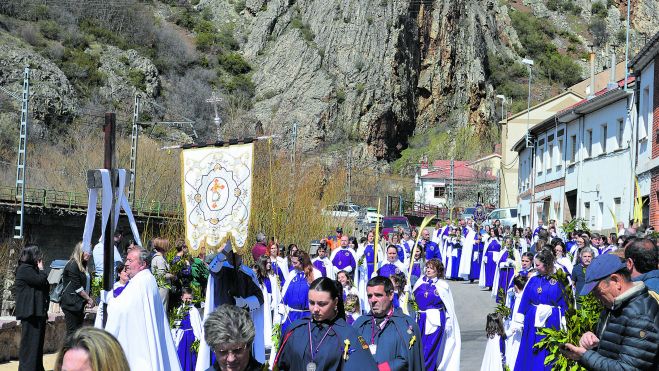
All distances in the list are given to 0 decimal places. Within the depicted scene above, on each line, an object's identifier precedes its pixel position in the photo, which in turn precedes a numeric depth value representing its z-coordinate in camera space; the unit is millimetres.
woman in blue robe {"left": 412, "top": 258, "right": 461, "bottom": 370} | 12648
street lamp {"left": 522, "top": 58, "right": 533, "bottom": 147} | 46594
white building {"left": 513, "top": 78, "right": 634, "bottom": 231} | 32250
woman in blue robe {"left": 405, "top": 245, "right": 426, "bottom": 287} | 17434
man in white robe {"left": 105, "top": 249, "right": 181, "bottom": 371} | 8305
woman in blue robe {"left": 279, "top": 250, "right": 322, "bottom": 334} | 14555
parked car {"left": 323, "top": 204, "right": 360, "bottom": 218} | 39625
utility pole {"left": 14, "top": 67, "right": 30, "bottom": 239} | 31172
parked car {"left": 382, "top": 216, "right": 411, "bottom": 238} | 45050
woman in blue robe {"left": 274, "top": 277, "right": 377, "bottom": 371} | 6453
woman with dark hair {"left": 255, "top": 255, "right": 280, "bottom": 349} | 16594
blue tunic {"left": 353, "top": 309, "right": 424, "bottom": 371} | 7641
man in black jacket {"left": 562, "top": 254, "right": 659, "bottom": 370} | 5660
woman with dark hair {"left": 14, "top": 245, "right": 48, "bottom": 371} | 11852
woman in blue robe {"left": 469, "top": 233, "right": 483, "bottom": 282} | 29719
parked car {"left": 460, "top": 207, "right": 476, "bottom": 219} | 53312
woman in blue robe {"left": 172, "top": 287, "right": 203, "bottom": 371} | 11828
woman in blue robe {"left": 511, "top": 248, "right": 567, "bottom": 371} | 12219
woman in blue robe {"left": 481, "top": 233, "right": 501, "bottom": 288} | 27562
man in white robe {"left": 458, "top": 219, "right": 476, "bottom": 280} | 29828
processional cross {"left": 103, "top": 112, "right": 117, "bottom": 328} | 9586
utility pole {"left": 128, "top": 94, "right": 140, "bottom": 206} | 35219
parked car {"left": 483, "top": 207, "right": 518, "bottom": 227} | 46844
